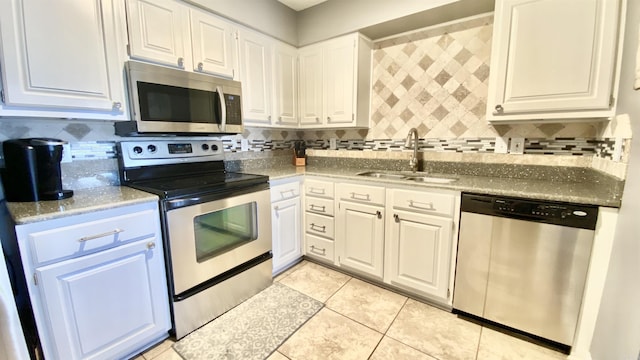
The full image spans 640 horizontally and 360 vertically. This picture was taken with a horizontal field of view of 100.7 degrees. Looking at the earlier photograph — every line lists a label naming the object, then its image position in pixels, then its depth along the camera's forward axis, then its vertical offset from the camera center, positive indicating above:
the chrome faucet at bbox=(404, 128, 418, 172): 2.28 -0.07
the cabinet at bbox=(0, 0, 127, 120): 1.25 +0.44
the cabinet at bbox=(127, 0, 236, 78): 1.63 +0.72
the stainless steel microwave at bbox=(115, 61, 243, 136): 1.59 +0.27
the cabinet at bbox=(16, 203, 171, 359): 1.14 -0.66
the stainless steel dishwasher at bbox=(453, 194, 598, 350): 1.40 -0.68
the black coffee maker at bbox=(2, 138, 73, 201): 1.30 -0.13
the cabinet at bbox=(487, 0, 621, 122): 1.44 +0.48
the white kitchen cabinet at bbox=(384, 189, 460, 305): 1.76 -0.69
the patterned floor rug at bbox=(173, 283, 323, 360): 1.50 -1.16
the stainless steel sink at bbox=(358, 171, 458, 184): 2.17 -0.29
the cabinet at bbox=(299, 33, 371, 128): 2.41 +0.58
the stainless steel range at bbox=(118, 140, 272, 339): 1.55 -0.53
